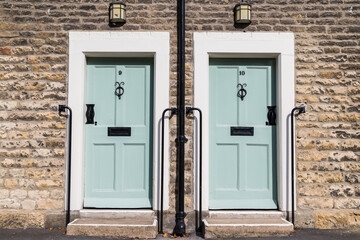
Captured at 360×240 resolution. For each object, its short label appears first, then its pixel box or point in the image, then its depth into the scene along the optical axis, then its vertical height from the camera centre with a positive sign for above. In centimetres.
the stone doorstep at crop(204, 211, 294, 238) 404 -115
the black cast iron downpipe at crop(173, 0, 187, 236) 430 +13
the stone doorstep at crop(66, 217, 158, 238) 403 -117
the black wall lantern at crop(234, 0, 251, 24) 450 +161
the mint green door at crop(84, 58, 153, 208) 459 -21
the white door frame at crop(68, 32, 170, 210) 446 +85
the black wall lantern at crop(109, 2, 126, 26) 450 +160
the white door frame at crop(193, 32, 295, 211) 449 +97
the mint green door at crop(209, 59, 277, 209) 460 -5
